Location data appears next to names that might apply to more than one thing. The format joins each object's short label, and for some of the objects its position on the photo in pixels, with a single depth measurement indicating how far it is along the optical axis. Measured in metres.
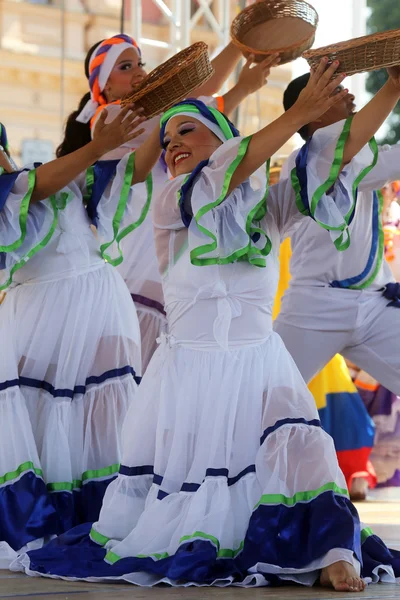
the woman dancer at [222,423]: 4.85
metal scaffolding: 11.49
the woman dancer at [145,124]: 7.23
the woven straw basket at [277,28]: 6.23
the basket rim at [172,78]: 5.64
